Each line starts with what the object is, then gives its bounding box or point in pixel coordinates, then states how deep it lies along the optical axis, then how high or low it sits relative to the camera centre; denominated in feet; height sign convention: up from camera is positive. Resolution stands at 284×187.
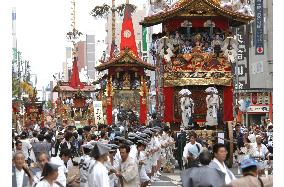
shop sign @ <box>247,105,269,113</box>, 162.09 -2.32
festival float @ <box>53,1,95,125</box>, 194.39 +1.09
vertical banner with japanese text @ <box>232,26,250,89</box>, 167.02 +9.42
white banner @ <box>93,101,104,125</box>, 132.16 -2.27
